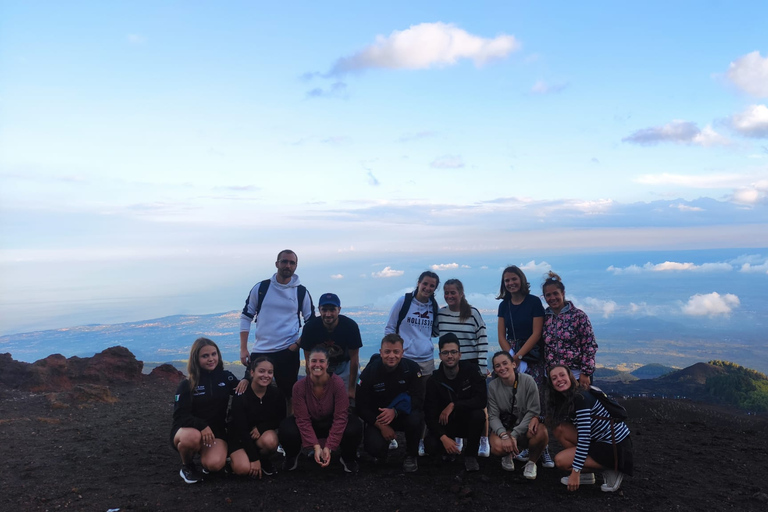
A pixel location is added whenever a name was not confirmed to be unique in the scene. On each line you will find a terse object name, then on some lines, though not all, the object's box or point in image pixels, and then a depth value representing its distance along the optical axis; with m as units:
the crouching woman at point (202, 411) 6.33
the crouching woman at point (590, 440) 5.96
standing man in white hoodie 7.71
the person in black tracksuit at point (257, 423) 6.41
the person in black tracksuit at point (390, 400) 6.75
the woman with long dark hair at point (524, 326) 7.10
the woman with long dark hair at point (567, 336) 6.66
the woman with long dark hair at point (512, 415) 6.45
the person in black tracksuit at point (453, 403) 6.73
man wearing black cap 7.24
